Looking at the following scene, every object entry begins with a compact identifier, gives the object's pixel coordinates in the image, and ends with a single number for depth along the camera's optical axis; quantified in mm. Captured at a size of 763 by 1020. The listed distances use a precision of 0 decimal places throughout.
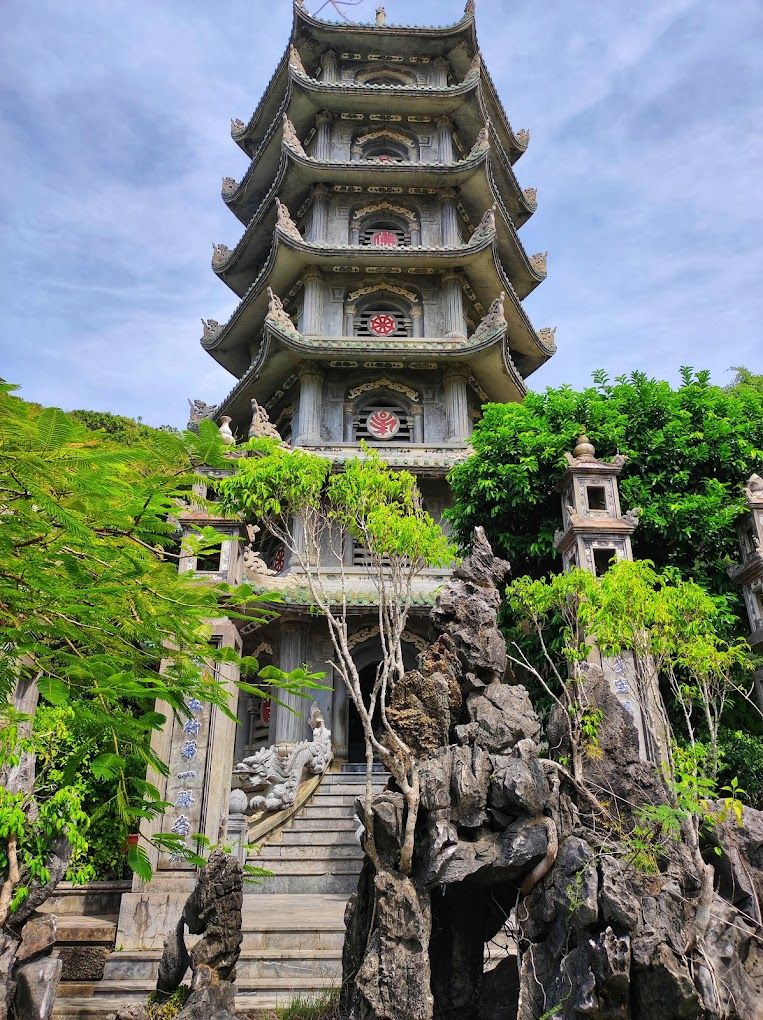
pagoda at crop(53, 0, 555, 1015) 14234
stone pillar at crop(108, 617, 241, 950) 7410
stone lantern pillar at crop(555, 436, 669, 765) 9203
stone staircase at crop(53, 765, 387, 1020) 6754
